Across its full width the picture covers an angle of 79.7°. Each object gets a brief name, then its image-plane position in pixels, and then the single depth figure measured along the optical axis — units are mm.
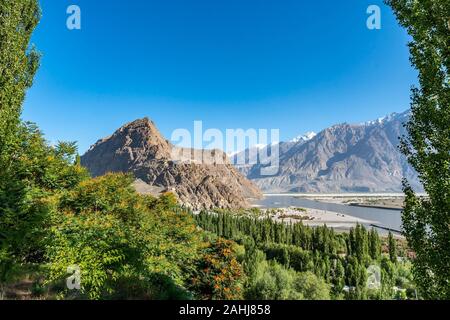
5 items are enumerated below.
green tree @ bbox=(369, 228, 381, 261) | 45938
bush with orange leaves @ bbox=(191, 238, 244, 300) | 17016
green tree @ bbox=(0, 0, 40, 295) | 12703
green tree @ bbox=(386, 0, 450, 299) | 9172
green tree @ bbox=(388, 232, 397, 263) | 44400
